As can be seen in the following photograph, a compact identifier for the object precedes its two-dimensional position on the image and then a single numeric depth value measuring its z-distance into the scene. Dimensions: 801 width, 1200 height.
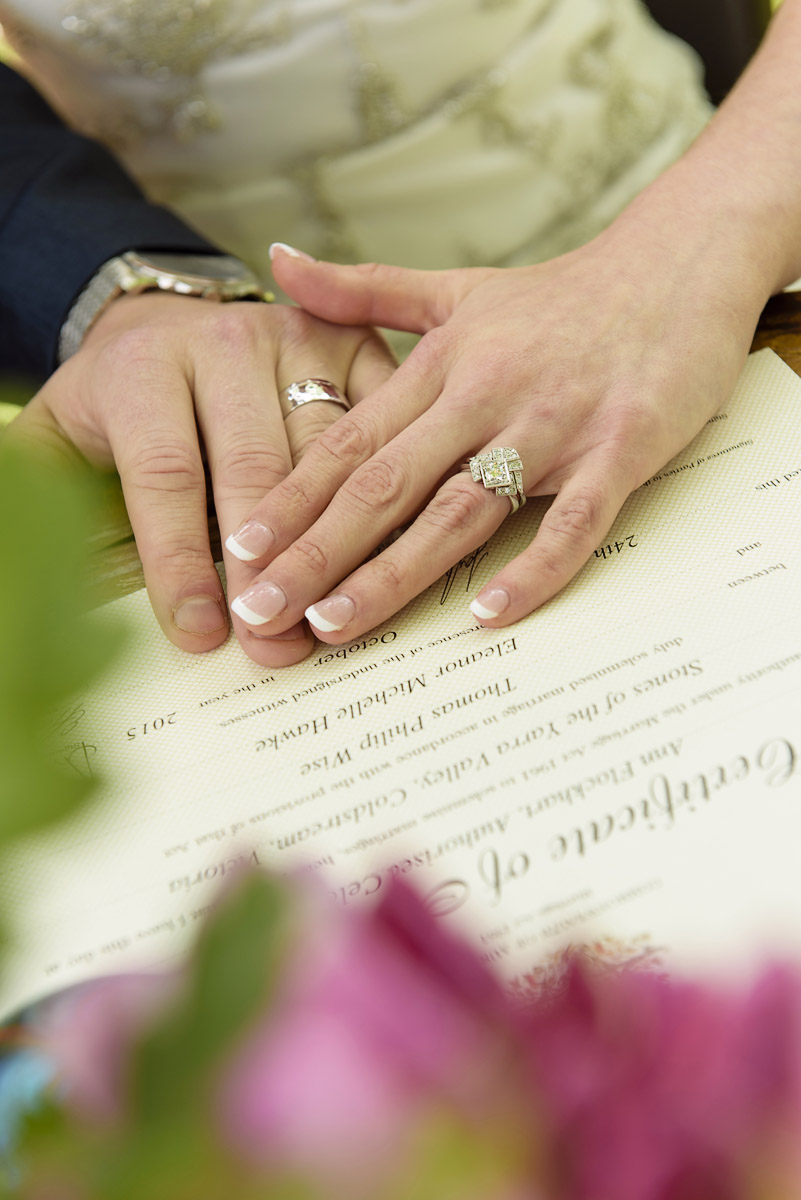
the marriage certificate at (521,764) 0.36
